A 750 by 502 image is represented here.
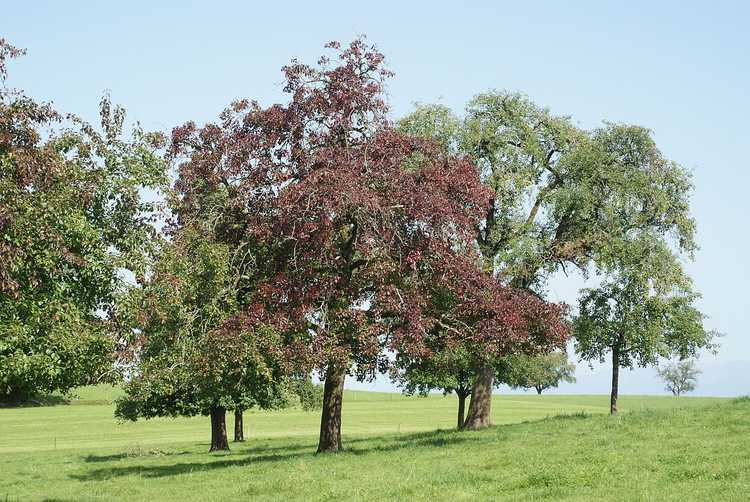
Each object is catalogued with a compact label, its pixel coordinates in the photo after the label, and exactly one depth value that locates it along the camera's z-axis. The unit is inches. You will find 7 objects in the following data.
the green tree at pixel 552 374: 5678.2
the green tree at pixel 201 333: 1216.2
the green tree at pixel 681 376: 6811.0
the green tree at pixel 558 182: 1905.8
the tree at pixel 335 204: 1270.9
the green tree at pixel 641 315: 1982.0
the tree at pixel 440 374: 1432.1
